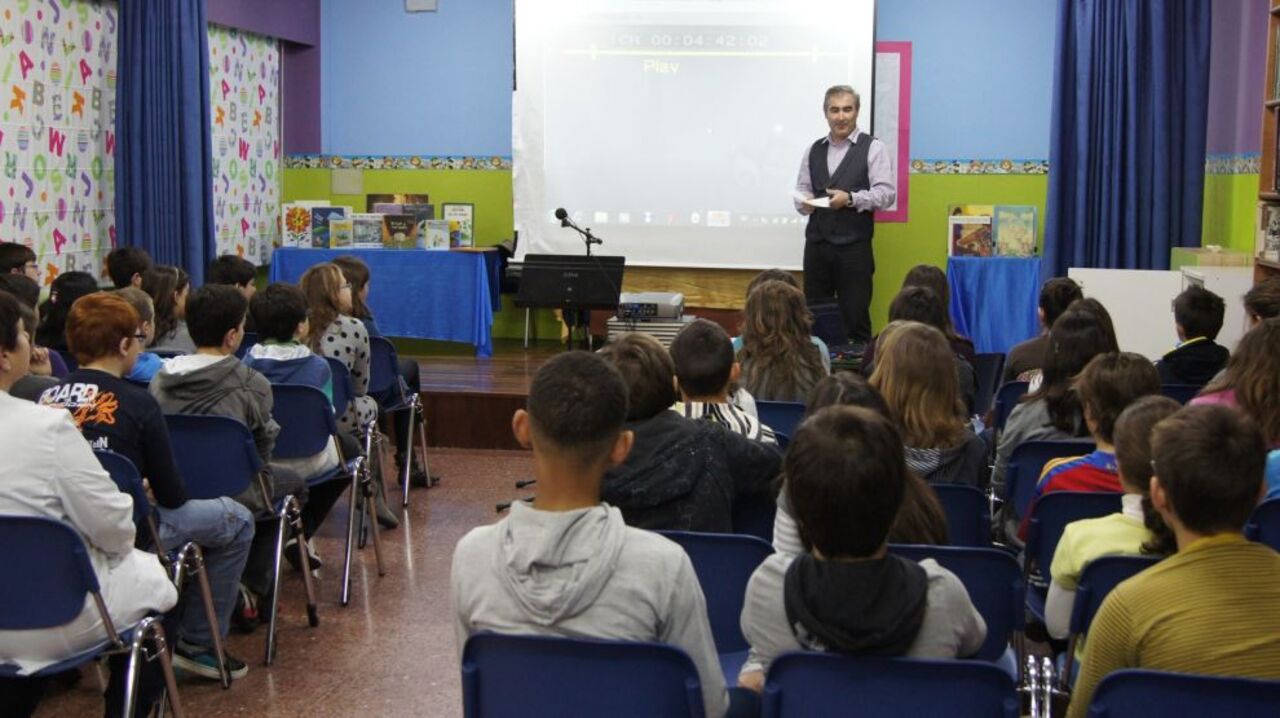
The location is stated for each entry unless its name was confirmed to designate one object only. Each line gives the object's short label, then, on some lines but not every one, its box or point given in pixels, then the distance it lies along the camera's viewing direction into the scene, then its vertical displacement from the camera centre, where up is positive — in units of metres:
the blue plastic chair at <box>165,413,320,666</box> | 3.78 -0.61
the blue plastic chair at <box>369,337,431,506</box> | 5.74 -0.63
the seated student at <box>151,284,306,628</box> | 3.96 -0.43
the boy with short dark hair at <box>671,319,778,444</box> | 3.35 -0.34
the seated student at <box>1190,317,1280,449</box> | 3.36 -0.33
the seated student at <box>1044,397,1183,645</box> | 2.64 -0.56
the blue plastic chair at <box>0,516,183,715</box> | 2.75 -0.69
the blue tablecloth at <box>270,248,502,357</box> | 8.48 -0.37
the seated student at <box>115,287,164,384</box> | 4.00 -0.29
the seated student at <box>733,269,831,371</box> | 4.66 -0.18
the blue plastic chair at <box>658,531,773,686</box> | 2.68 -0.64
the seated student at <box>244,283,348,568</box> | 4.62 -0.42
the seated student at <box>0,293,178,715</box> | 2.85 -0.58
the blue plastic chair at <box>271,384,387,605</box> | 4.41 -0.61
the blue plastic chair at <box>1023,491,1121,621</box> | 3.07 -0.63
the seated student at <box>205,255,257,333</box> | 5.82 -0.19
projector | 7.71 -0.41
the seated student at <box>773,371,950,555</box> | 2.62 -0.54
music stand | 7.81 -0.29
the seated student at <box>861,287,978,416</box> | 4.80 -0.27
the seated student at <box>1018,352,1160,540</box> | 3.22 -0.41
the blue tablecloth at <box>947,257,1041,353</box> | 8.38 -0.35
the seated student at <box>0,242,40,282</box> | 5.41 -0.13
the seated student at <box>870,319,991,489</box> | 3.41 -0.42
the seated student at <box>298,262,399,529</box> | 5.27 -0.36
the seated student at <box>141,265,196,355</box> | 5.19 -0.30
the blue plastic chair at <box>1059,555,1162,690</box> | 2.58 -0.63
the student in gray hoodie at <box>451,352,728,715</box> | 2.07 -0.48
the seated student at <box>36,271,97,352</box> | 4.86 -0.28
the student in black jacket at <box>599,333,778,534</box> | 2.93 -0.48
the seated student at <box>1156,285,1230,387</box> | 4.59 -0.33
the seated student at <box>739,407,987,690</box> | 2.00 -0.48
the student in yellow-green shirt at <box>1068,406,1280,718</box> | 2.11 -0.52
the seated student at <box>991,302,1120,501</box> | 3.82 -0.44
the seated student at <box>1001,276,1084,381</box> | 5.03 -0.36
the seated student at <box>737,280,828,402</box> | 4.41 -0.36
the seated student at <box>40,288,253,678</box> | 3.34 -0.44
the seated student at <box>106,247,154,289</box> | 5.60 -0.16
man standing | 7.61 +0.15
